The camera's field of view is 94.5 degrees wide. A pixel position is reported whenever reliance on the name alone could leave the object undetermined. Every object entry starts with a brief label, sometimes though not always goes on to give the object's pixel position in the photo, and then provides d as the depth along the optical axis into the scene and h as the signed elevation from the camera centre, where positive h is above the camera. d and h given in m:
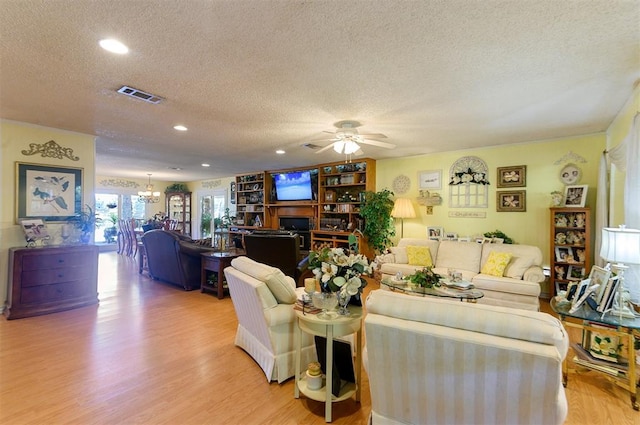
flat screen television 7.21 +0.61
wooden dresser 3.56 -0.91
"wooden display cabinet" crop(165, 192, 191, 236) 10.88 +0.04
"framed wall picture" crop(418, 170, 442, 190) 5.55 +0.60
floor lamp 5.54 +0.03
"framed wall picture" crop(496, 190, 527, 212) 4.76 +0.17
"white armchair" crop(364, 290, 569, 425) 1.24 -0.69
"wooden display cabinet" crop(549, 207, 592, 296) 4.11 -0.50
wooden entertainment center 6.37 +0.14
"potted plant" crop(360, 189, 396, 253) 5.76 -0.15
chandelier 9.39 +0.43
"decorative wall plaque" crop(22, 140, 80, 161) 3.88 +0.79
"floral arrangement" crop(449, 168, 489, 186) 5.10 +0.59
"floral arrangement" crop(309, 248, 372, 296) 1.96 -0.42
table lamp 2.20 -0.31
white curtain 2.44 +0.20
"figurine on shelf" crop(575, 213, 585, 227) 4.14 -0.12
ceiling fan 3.64 +0.92
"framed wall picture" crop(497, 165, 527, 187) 4.74 +0.57
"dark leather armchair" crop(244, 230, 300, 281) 4.64 -0.65
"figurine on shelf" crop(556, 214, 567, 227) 4.27 -0.12
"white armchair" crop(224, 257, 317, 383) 2.30 -0.87
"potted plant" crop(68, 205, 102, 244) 4.14 -0.19
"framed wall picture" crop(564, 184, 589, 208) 4.12 +0.23
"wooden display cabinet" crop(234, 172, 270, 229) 8.31 +0.27
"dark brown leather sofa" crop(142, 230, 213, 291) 4.77 -0.79
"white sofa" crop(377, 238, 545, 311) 3.76 -0.84
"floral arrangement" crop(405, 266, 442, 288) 3.38 -0.79
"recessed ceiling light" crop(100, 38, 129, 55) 1.92 +1.09
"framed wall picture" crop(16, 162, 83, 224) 3.82 +0.22
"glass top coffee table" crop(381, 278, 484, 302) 3.22 -0.91
